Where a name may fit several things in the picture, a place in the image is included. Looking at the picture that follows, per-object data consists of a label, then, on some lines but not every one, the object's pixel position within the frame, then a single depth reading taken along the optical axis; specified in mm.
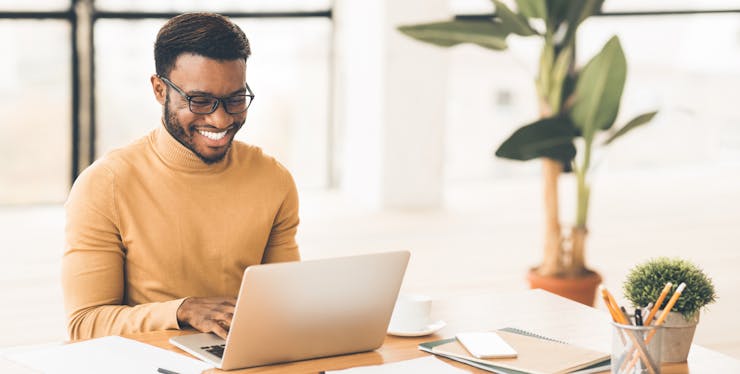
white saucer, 2129
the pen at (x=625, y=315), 1837
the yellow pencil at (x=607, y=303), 1812
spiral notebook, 1934
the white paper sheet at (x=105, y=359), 1860
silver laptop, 1820
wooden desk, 1971
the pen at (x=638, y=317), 1851
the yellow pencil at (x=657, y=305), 1859
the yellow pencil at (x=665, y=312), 1820
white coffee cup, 2148
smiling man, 2197
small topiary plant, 1972
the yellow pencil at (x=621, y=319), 1809
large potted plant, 3754
